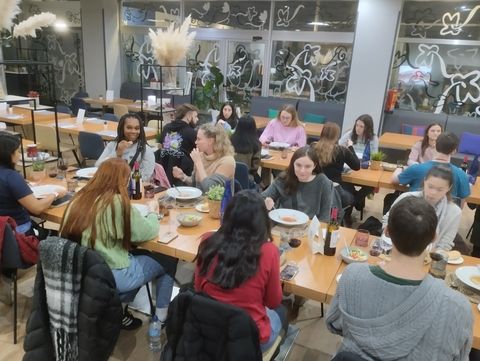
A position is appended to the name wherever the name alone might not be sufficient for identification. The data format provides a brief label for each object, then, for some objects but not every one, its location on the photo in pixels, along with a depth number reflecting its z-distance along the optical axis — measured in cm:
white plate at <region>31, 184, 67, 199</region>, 271
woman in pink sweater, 520
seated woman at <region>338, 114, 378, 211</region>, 464
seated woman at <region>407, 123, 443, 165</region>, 421
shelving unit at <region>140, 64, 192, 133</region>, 558
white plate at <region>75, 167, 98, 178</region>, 323
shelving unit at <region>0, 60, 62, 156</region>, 306
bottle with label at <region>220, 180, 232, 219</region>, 255
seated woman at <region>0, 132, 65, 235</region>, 243
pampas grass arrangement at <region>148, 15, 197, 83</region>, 596
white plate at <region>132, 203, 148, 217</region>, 252
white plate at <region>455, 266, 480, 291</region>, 184
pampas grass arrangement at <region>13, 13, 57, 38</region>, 385
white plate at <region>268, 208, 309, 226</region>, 246
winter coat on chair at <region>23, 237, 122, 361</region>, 188
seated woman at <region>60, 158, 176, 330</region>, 199
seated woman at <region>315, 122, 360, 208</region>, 372
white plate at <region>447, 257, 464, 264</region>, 210
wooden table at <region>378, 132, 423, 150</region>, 578
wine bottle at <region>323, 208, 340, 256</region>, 213
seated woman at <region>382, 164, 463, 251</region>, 226
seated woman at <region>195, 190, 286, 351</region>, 157
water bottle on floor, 245
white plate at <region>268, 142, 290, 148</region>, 492
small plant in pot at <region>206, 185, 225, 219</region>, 256
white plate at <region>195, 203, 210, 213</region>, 270
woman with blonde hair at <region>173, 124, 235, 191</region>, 317
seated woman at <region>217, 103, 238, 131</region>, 567
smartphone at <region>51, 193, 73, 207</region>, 269
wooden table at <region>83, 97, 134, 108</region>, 788
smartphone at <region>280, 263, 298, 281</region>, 191
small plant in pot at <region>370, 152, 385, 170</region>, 411
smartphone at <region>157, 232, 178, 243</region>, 224
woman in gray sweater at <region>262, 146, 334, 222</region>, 286
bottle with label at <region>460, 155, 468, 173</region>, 418
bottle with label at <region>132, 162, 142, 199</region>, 290
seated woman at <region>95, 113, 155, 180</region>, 336
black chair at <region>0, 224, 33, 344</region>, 224
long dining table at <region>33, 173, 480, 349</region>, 184
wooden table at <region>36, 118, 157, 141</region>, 530
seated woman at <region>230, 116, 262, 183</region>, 425
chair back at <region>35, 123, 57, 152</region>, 510
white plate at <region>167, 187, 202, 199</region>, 285
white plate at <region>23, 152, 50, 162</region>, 367
